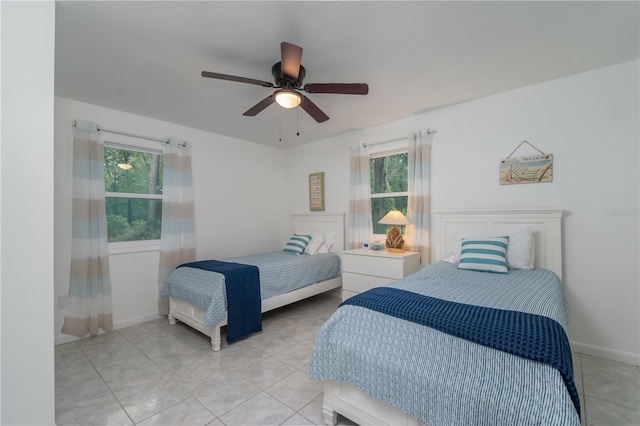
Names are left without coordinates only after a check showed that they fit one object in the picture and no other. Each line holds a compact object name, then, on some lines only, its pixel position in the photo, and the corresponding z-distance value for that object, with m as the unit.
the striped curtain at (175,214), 3.35
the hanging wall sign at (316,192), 4.35
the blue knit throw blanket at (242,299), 2.58
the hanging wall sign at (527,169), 2.55
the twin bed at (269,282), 2.55
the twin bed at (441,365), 0.99
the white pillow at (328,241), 4.03
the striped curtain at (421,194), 3.21
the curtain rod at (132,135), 2.93
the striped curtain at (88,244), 2.73
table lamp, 3.23
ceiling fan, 1.70
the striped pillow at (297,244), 3.85
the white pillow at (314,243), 3.89
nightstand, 2.96
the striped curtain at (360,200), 3.76
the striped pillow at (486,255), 2.27
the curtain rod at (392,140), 3.21
